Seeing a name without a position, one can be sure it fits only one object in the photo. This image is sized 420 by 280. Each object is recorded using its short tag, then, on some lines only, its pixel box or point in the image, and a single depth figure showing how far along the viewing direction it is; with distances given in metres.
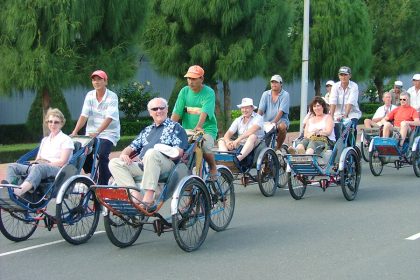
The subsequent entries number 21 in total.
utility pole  21.17
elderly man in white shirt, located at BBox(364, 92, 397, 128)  15.99
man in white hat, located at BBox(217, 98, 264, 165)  11.92
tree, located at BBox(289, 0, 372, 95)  28.28
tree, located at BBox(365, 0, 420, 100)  34.47
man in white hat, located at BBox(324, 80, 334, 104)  18.05
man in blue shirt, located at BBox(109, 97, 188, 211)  7.99
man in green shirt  9.59
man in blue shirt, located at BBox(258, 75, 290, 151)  13.46
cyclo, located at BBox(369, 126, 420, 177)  14.35
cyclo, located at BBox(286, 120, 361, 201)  11.50
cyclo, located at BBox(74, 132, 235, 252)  7.89
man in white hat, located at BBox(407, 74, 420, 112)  15.92
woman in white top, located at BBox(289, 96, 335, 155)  11.89
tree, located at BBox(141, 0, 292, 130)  21.66
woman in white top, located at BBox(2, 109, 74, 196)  8.55
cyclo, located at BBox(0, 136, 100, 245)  8.33
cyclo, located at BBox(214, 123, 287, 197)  11.79
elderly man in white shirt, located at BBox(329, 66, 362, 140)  13.95
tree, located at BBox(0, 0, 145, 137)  17.30
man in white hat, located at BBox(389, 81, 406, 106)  17.78
